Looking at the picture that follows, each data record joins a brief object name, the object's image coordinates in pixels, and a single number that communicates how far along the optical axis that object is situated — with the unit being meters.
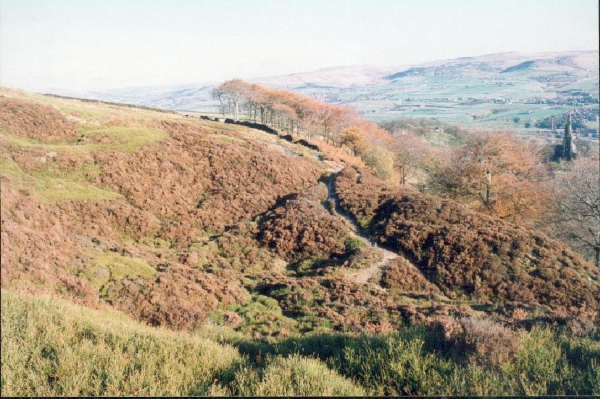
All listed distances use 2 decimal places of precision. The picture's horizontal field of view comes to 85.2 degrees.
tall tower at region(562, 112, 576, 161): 99.44
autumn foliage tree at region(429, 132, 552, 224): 35.25
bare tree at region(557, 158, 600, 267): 29.48
